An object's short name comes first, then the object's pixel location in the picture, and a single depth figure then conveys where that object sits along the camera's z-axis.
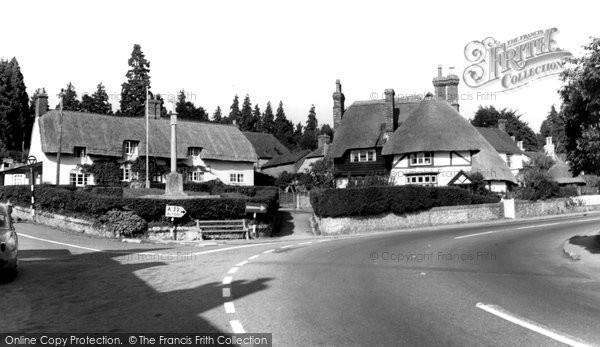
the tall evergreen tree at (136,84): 81.06
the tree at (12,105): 74.25
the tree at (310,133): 121.18
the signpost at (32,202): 29.19
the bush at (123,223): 23.97
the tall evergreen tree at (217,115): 139.12
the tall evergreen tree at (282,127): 129.50
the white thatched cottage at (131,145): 45.78
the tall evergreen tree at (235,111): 136.04
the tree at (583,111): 13.20
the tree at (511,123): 97.50
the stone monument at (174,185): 29.00
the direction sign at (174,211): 24.09
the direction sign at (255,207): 26.23
